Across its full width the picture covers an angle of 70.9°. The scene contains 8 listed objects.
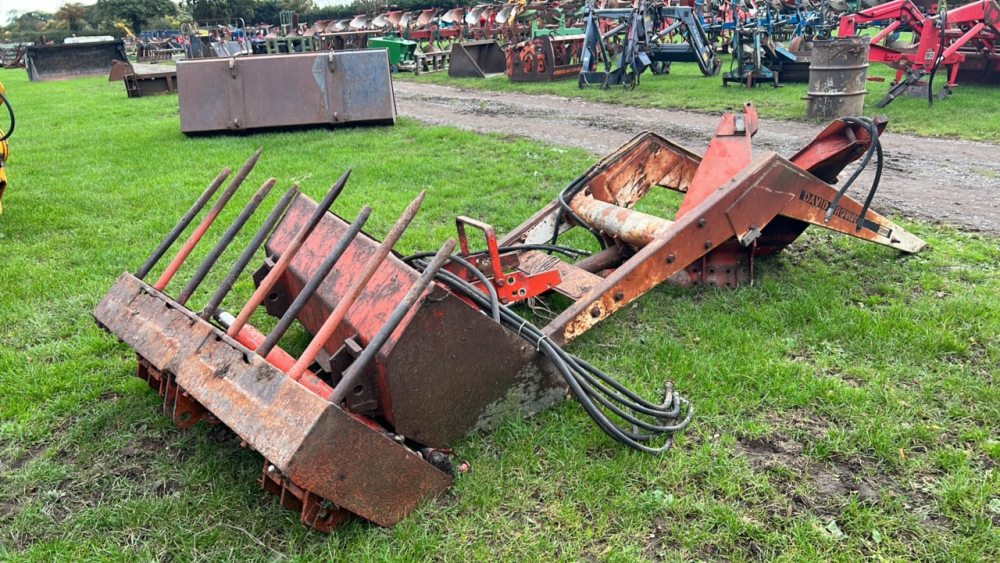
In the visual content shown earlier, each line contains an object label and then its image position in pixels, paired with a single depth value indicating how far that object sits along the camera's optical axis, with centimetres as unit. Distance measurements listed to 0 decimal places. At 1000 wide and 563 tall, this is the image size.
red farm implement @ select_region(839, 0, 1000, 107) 1066
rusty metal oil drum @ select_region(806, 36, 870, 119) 954
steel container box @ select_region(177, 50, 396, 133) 1030
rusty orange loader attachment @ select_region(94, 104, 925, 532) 222
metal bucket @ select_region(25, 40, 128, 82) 2703
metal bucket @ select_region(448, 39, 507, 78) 1950
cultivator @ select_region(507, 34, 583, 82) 1717
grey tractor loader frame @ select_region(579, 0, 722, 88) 1477
